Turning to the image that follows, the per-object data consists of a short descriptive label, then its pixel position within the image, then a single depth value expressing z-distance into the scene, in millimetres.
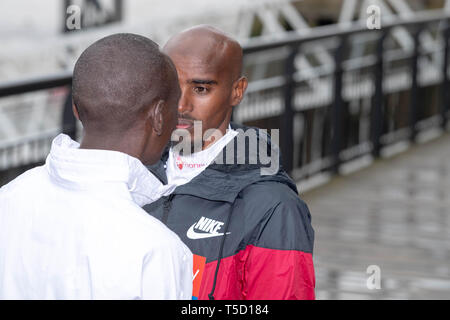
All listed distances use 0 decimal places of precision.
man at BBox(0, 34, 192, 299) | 3881
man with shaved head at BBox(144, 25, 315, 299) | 5223
